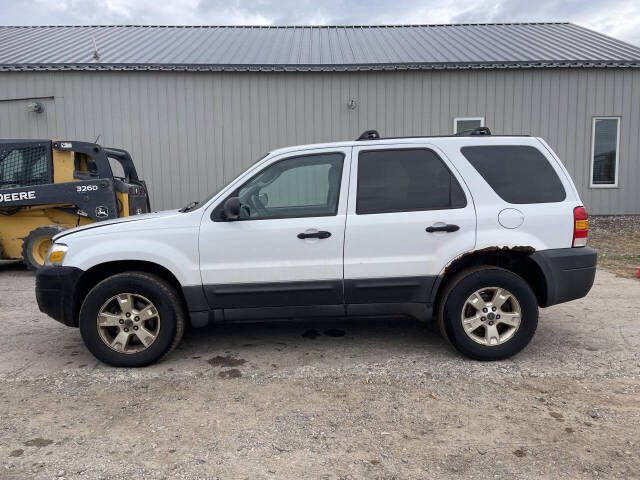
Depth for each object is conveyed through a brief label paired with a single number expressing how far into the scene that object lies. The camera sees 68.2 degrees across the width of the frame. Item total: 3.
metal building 12.06
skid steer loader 8.02
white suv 3.84
